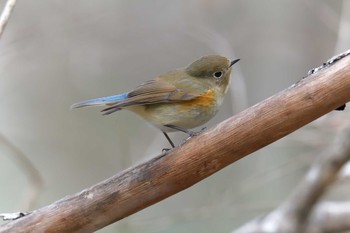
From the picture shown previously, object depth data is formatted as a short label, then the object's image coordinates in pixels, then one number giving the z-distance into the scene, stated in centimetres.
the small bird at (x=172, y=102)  377
